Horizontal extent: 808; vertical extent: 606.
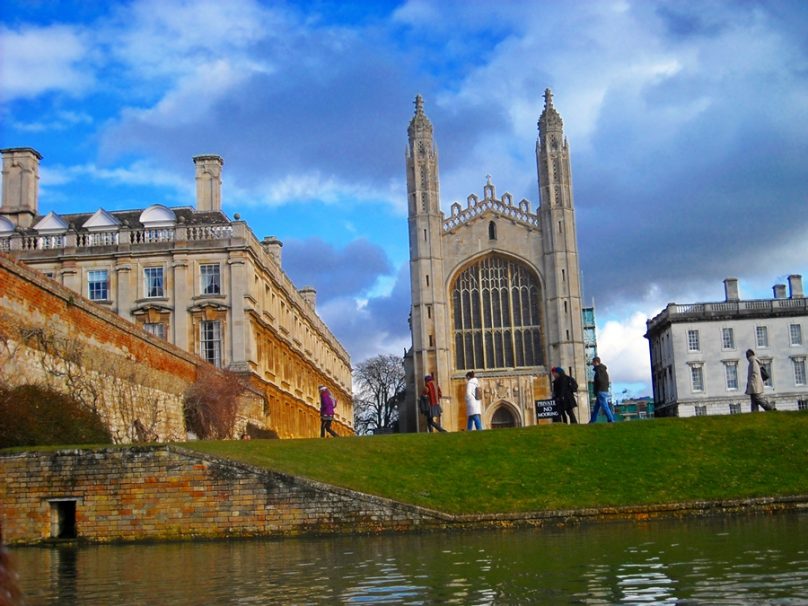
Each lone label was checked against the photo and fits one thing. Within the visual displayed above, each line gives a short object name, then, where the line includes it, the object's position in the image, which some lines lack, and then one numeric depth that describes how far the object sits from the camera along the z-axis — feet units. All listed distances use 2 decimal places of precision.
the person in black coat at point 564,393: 83.87
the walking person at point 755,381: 83.20
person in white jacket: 82.52
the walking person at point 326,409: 87.86
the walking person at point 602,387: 80.23
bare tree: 315.17
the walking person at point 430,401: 85.35
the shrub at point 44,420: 68.13
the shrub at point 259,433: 129.70
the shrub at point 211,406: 111.96
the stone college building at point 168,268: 141.59
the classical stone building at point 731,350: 232.32
